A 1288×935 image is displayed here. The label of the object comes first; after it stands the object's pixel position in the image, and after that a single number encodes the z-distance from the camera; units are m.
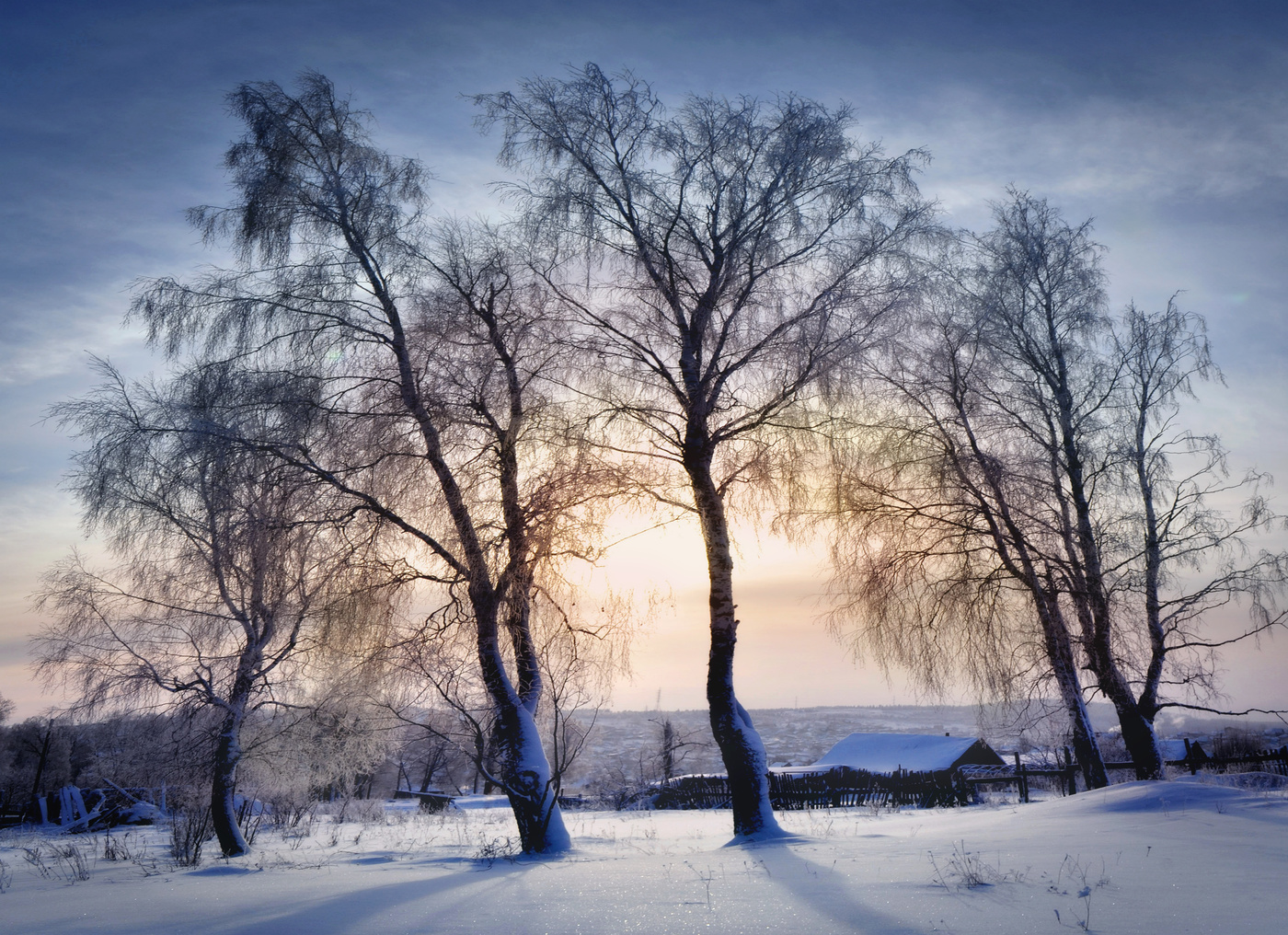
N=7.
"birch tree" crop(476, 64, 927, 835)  10.23
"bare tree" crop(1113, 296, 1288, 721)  12.35
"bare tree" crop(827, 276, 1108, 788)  11.56
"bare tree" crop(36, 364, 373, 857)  8.77
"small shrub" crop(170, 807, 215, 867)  9.27
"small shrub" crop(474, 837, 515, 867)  8.34
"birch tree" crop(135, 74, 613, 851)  9.49
